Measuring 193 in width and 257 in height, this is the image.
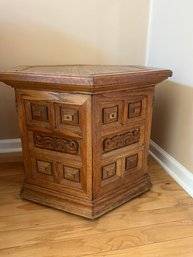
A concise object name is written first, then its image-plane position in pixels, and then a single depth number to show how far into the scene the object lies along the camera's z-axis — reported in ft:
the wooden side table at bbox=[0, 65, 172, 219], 2.90
